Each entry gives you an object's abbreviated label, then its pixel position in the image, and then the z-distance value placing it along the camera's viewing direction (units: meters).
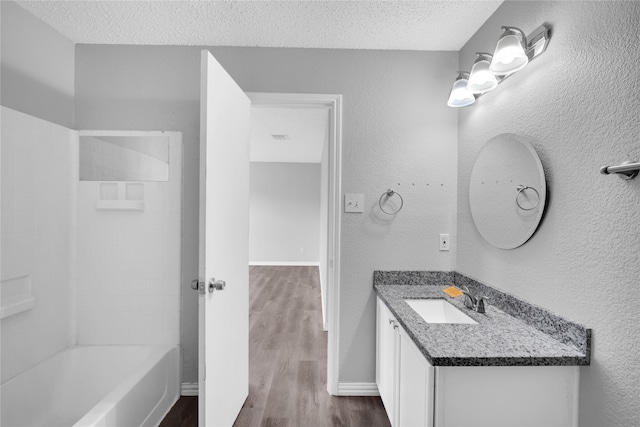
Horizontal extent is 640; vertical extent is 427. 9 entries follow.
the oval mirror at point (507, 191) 1.35
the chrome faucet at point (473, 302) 1.53
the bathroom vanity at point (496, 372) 1.08
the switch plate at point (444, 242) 2.10
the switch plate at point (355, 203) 2.06
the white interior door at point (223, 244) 1.42
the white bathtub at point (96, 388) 1.53
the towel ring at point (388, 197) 2.05
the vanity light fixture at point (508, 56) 1.31
